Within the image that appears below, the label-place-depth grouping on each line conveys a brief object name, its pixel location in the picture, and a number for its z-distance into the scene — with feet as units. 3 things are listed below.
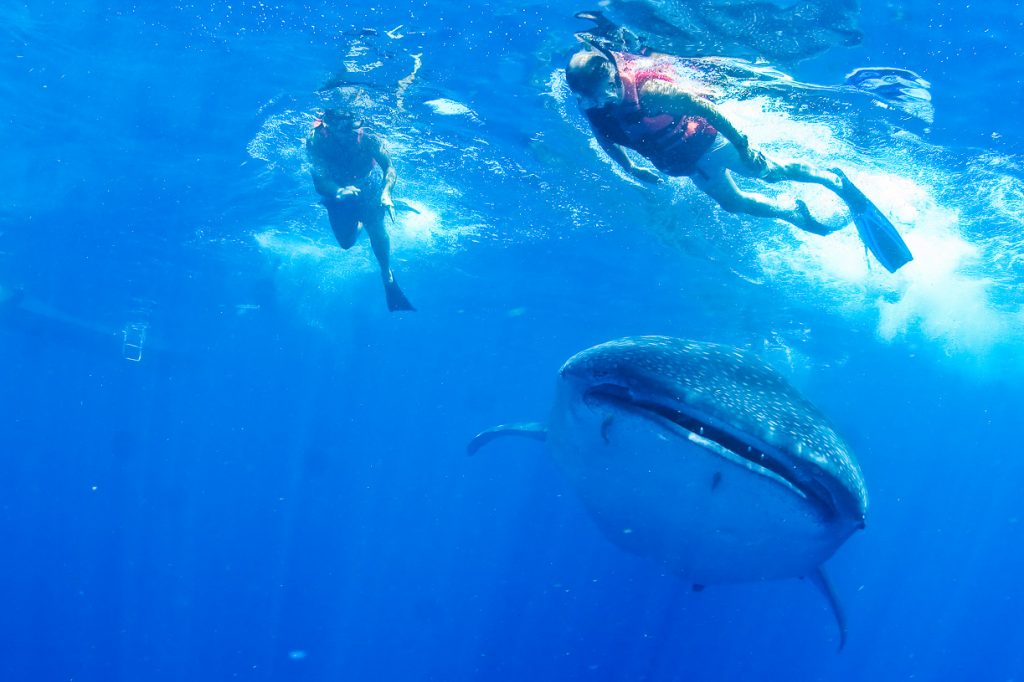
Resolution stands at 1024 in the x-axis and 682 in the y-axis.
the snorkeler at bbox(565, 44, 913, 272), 23.06
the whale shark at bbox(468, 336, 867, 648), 14.64
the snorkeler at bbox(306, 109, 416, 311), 36.40
